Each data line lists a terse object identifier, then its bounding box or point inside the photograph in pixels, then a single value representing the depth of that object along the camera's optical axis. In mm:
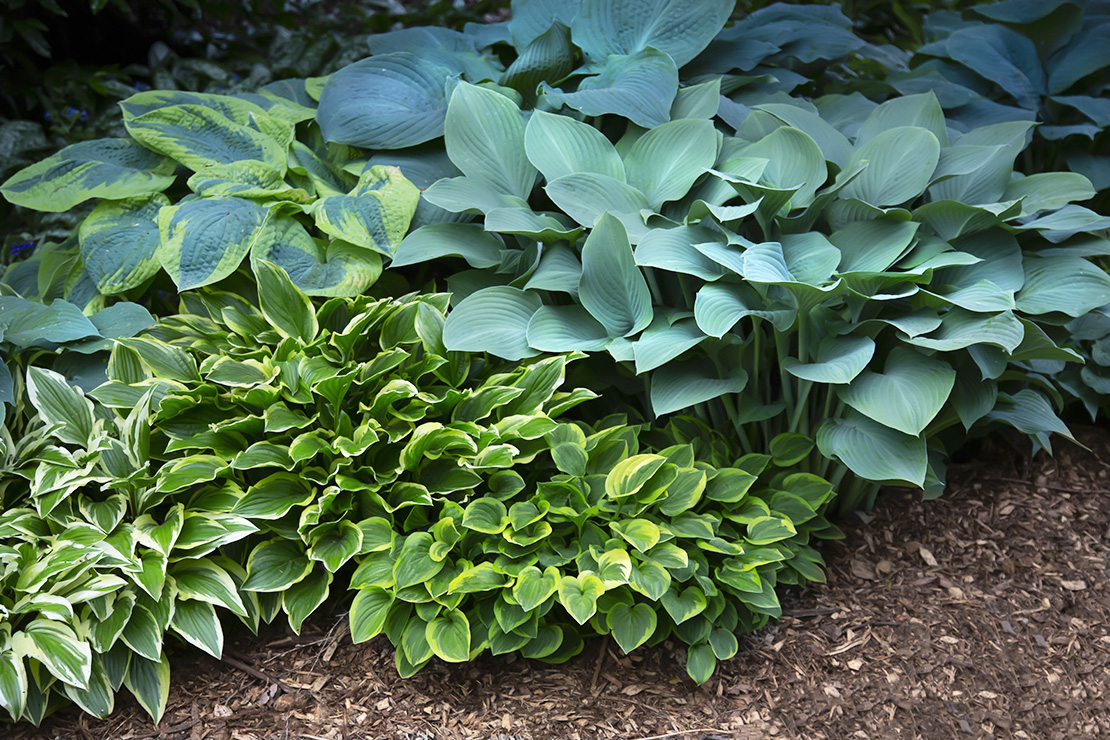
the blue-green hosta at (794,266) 1844
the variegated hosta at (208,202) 2221
